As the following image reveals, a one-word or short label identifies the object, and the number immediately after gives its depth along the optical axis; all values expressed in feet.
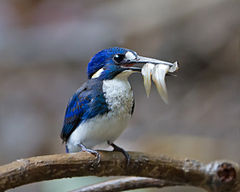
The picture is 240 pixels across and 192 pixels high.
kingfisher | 18.22
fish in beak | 14.37
